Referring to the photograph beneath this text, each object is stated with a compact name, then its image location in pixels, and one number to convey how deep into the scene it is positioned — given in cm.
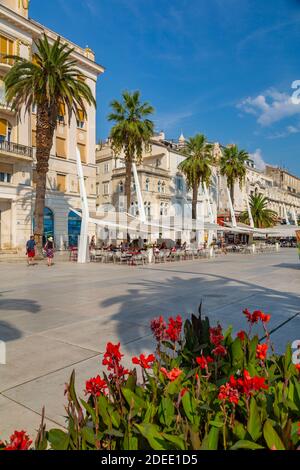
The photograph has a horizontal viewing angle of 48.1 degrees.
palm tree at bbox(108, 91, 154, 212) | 2952
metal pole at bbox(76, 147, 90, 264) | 2053
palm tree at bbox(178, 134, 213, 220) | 3738
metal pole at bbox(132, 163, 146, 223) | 2337
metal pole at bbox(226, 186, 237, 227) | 3694
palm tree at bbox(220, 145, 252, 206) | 4475
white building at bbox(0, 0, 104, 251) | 2805
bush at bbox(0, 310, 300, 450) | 170
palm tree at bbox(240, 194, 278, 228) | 5528
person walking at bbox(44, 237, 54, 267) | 1886
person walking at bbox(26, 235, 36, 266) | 1950
